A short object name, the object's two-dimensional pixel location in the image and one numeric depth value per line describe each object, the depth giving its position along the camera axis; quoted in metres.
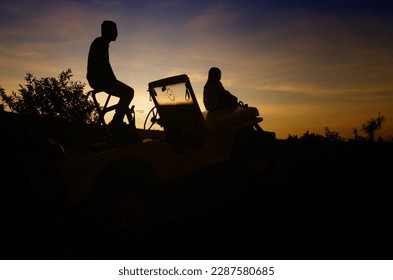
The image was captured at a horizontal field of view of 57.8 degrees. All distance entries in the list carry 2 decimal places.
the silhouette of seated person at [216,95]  5.63
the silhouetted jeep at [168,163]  3.55
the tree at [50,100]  8.08
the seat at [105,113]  3.84
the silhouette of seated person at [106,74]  4.29
